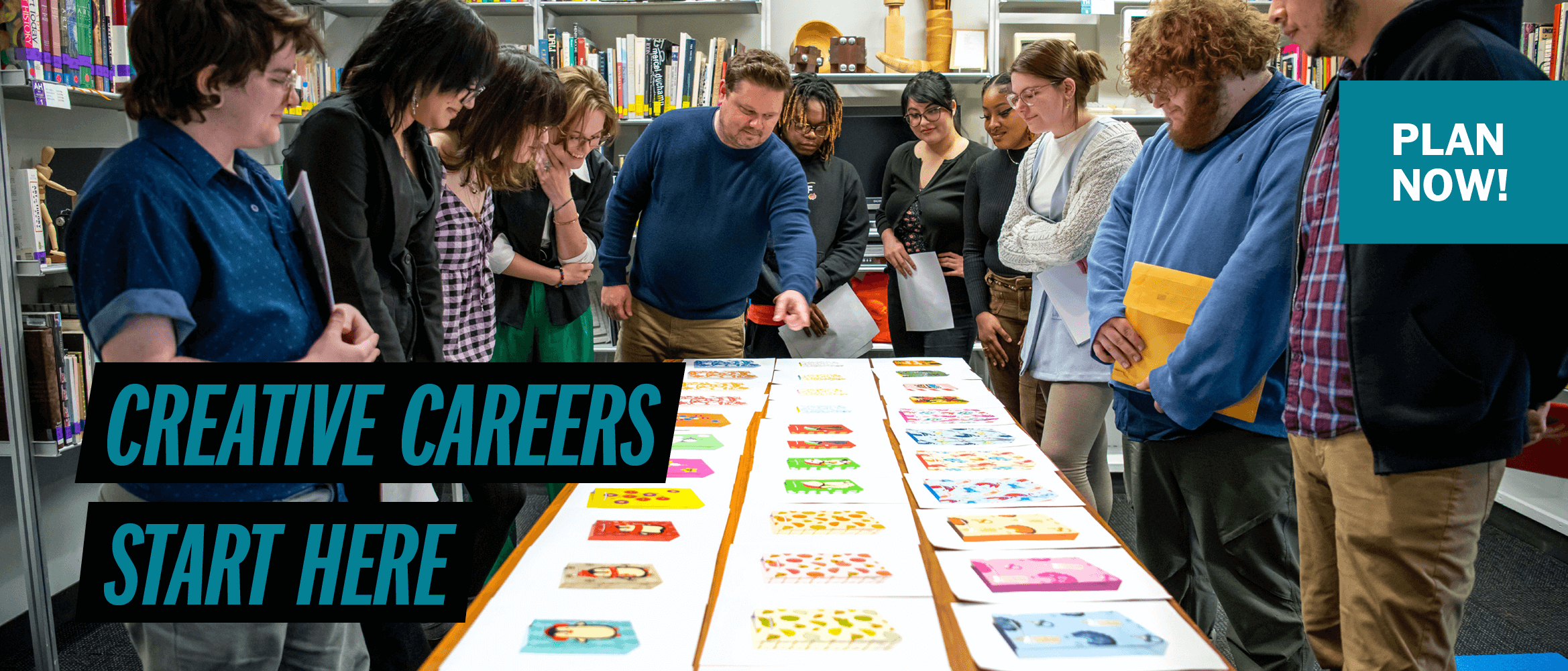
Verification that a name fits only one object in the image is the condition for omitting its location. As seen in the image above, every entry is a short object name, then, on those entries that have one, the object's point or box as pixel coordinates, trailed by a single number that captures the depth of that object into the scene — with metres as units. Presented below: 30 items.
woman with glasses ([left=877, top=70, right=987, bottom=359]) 2.88
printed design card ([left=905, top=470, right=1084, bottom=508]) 1.21
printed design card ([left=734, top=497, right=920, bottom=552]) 1.08
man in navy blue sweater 2.25
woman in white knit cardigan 1.87
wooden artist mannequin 2.00
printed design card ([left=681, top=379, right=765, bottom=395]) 1.90
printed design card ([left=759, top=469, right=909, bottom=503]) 1.24
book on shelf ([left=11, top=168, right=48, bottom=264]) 1.92
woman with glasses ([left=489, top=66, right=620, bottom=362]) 2.21
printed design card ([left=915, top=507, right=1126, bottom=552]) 1.06
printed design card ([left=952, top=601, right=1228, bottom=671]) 0.81
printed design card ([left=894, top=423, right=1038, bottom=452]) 1.50
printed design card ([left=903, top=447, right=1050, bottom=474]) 1.37
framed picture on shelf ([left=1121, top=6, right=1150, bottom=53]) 3.35
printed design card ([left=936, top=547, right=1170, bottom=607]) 0.94
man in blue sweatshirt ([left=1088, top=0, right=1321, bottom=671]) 1.27
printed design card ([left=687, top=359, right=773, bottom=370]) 2.18
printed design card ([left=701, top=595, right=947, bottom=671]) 0.82
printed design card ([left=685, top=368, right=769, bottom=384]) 2.04
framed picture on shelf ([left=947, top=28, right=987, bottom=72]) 3.47
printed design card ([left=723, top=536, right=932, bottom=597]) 0.96
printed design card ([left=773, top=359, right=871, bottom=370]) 2.20
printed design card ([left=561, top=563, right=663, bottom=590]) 0.96
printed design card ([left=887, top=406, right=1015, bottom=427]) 1.65
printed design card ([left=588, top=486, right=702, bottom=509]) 1.21
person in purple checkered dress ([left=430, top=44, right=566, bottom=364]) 1.76
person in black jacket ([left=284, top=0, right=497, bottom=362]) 1.21
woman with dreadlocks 2.85
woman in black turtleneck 2.39
